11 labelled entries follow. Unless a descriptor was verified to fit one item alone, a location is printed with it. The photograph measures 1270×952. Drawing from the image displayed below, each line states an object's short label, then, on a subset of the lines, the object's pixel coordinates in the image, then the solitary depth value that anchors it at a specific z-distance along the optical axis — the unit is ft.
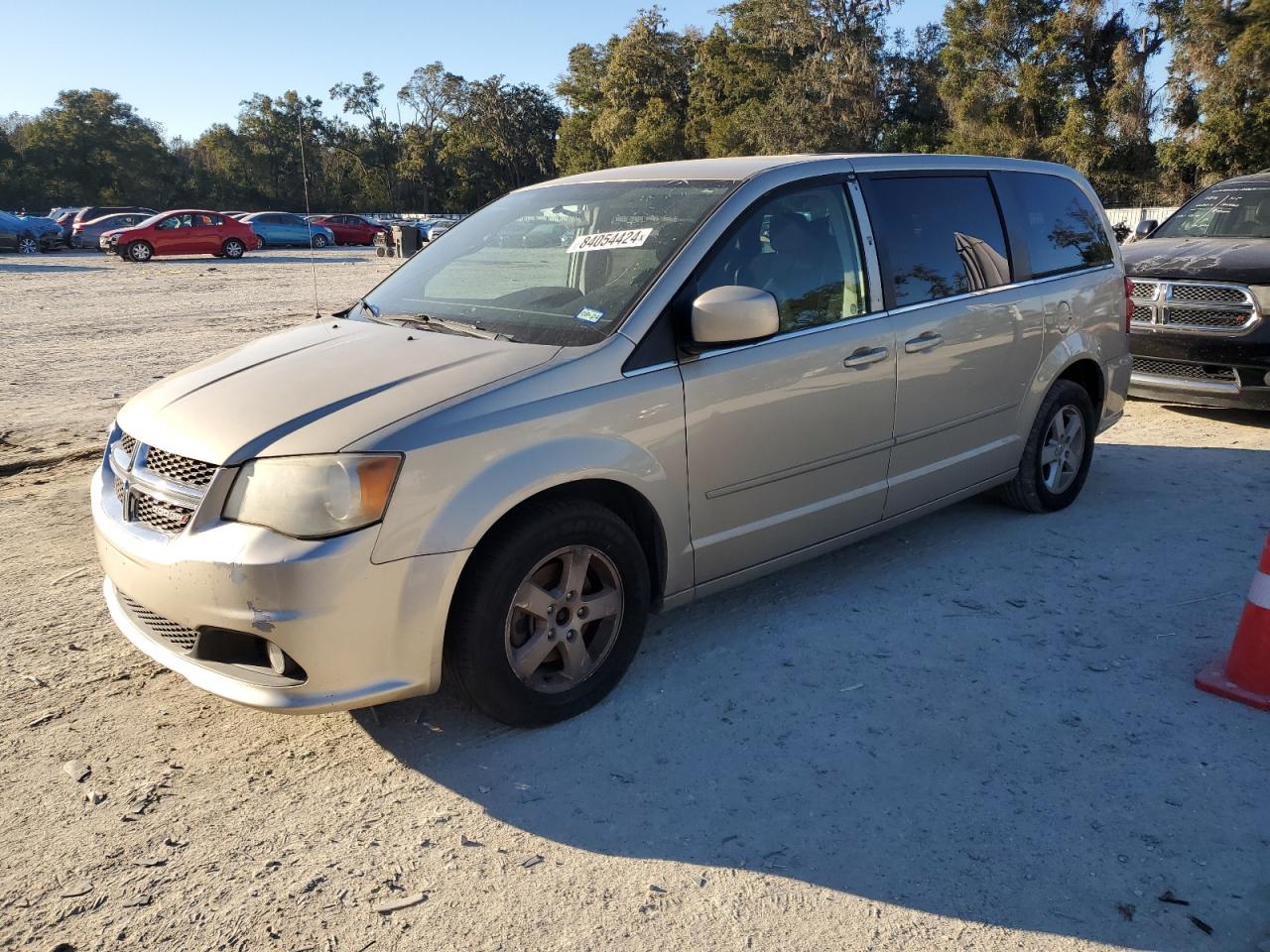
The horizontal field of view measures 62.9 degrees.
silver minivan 9.84
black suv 24.23
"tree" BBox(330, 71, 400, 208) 272.00
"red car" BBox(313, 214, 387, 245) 146.41
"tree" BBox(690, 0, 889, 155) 173.88
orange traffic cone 11.83
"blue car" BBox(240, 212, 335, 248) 133.53
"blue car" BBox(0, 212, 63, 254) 111.45
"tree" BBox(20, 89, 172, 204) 216.54
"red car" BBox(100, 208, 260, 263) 103.04
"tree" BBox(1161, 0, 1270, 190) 114.11
